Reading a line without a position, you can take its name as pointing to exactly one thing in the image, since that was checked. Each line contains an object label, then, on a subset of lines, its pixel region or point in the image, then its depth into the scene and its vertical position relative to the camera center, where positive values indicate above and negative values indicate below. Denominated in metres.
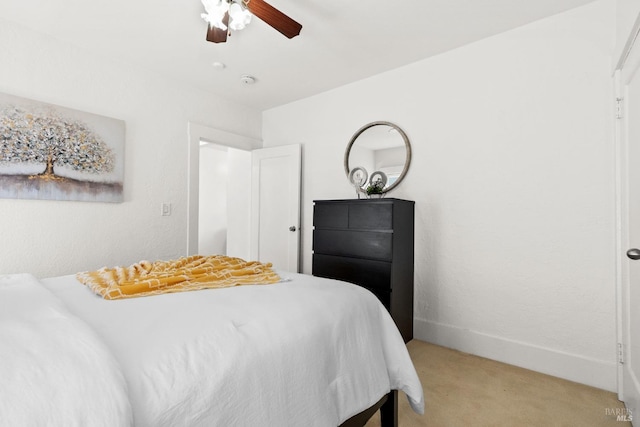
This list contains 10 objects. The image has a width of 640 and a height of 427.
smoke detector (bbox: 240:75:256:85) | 3.21 +1.37
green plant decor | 2.85 +0.24
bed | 0.64 -0.37
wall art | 2.31 +0.48
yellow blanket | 1.39 -0.31
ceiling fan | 1.65 +1.08
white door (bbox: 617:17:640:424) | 1.58 -0.04
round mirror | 2.99 +0.58
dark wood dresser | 2.52 -0.26
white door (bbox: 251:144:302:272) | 3.75 +0.12
